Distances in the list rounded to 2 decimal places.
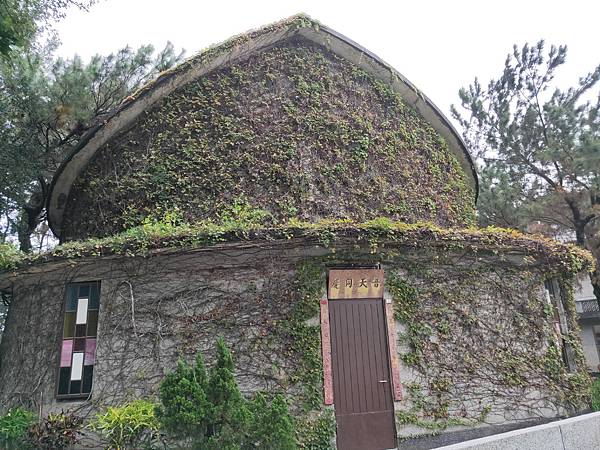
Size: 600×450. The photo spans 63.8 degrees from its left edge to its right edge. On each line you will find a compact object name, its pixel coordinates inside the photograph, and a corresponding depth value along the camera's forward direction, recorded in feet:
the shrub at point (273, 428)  15.69
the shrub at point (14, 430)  22.77
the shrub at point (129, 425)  20.54
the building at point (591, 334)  79.28
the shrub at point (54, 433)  22.21
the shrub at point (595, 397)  28.64
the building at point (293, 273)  23.76
